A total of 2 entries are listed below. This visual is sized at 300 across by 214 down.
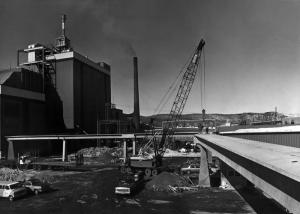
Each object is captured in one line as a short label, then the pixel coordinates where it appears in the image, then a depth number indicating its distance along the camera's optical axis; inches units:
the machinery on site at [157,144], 2062.0
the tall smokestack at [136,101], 4404.5
